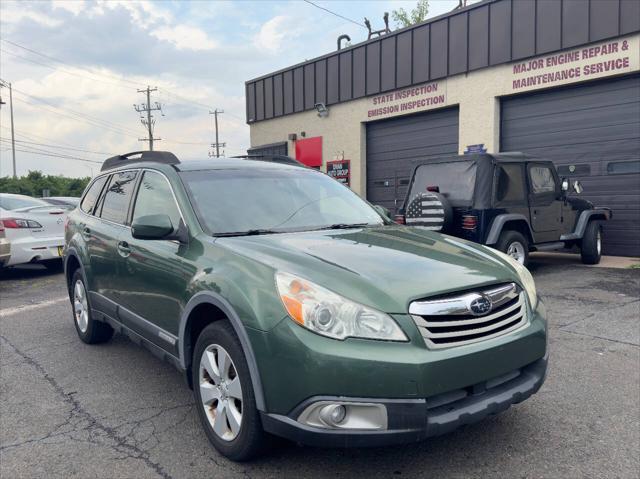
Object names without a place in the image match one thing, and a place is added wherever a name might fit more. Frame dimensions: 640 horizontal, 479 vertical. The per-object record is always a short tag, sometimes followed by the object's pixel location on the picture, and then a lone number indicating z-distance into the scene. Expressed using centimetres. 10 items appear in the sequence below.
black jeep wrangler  788
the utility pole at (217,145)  7644
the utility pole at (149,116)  5592
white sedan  922
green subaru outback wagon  242
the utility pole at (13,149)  6291
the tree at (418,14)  3556
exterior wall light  1738
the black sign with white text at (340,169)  1702
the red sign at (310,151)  1800
